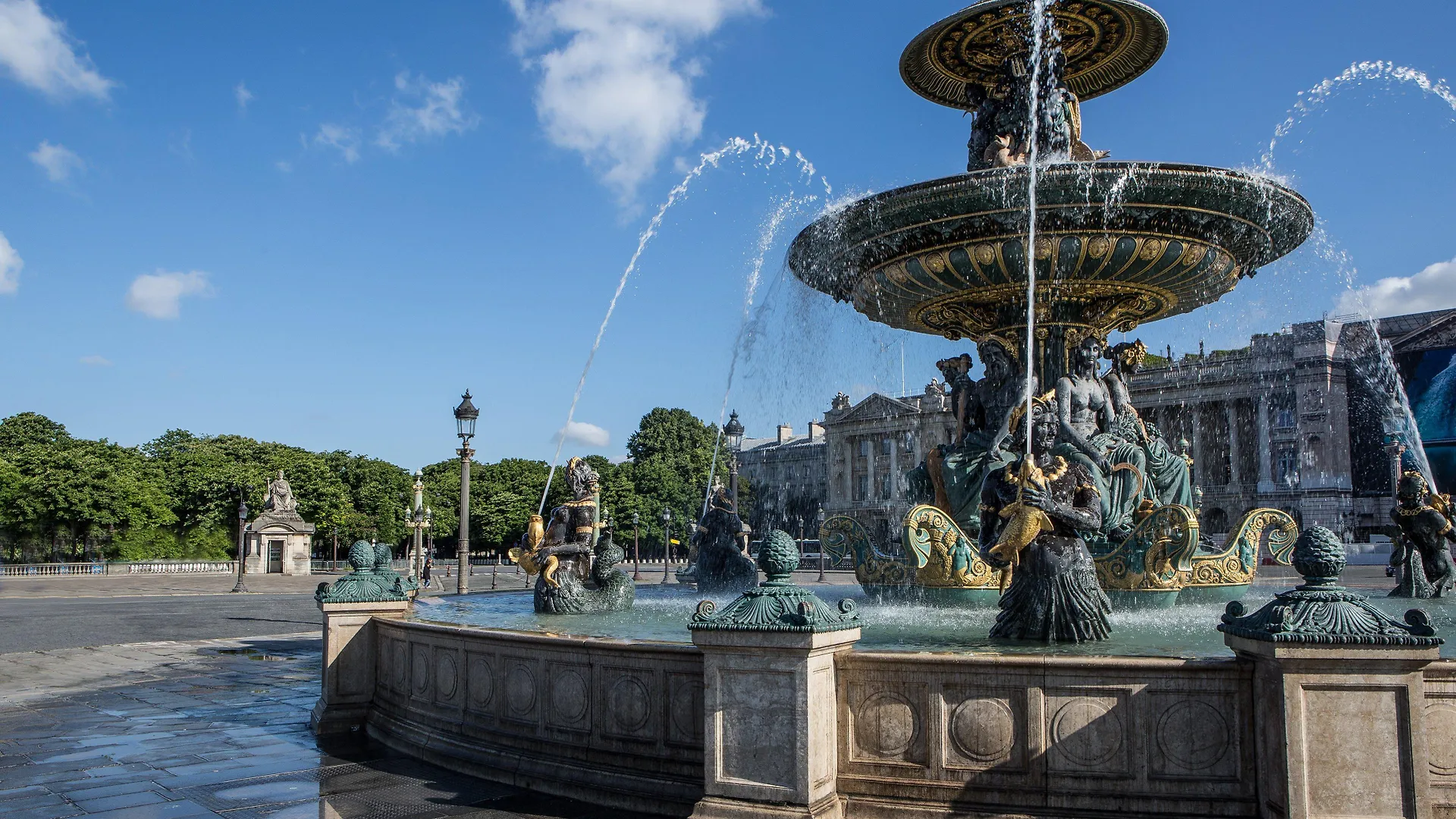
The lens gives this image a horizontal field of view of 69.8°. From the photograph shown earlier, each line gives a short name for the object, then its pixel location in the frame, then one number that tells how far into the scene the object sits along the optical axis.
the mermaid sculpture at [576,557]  9.65
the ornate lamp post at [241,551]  38.59
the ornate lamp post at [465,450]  23.05
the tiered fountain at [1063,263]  9.38
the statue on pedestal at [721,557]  12.98
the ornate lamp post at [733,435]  22.41
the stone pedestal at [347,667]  8.29
